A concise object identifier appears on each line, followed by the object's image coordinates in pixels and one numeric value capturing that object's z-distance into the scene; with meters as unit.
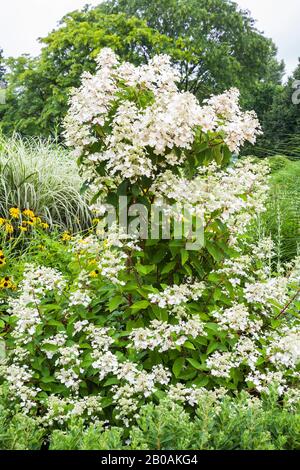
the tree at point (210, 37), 20.05
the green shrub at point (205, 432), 1.66
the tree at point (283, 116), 21.00
